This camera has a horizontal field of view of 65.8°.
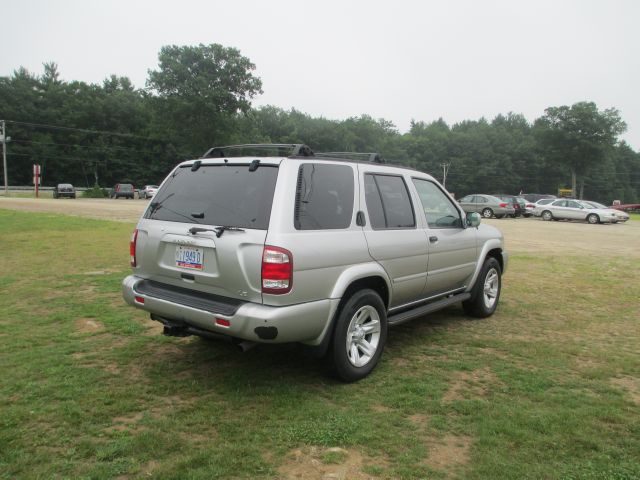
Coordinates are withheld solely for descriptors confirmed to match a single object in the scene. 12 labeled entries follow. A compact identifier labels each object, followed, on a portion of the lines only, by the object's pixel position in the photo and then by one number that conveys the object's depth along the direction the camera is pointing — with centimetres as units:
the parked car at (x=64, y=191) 4894
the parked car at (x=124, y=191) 5300
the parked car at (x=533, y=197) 4634
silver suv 357
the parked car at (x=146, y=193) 5247
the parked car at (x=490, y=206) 3173
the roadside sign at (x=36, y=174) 5091
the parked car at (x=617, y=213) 3020
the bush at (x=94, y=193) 5541
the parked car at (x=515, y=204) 3262
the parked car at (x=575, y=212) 2962
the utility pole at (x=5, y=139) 5223
